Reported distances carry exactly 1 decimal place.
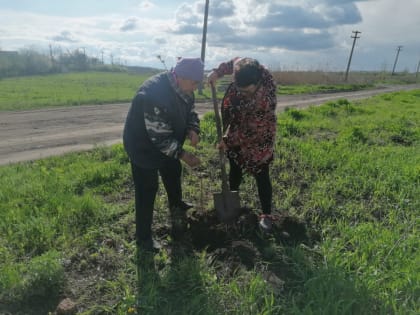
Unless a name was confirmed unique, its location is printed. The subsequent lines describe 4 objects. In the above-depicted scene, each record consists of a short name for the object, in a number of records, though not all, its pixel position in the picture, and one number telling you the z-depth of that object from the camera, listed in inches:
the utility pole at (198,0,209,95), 726.5
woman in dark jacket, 104.4
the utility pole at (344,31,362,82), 1793.8
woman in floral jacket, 115.4
